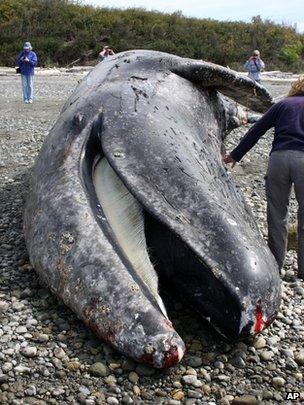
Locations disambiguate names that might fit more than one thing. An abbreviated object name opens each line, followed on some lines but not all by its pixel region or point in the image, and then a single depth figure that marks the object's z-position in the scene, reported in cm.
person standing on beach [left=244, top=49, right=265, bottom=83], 2059
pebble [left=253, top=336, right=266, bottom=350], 447
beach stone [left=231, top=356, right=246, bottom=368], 425
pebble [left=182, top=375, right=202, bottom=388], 402
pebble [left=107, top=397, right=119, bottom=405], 380
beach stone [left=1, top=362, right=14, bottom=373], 402
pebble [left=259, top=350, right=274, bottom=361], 436
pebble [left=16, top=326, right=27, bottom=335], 444
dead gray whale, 400
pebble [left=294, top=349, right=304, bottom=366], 440
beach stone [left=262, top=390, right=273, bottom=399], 397
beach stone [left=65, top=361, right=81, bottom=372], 409
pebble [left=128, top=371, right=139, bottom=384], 398
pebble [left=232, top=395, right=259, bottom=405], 388
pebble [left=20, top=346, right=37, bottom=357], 418
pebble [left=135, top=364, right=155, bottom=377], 404
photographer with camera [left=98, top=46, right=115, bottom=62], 1960
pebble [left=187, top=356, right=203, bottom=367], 421
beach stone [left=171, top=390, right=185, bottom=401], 390
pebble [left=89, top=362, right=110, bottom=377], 404
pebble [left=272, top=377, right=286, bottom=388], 411
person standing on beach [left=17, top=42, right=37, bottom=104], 1641
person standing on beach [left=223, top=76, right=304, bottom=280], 549
